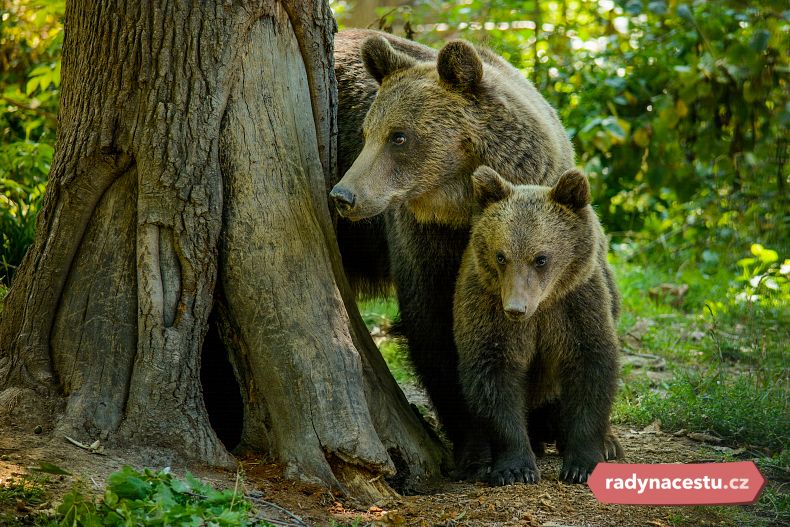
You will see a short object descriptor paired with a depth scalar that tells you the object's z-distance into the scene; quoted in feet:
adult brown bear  34.65
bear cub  32.63
